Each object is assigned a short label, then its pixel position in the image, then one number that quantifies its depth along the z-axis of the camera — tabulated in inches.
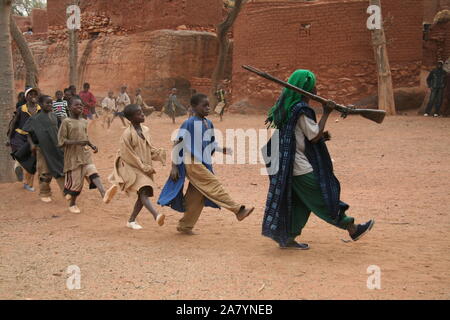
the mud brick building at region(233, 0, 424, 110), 657.0
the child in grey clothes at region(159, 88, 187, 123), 715.4
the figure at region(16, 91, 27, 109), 325.3
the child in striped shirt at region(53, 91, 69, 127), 365.7
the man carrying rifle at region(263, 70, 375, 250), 187.2
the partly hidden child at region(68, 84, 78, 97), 439.3
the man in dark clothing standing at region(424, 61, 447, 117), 610.5
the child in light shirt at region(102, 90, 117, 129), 672.2
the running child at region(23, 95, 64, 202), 282.0
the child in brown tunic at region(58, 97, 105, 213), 265.4
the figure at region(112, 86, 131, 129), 670.5
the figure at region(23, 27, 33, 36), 1207.5
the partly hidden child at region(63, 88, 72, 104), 418.0
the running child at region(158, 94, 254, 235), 213.3
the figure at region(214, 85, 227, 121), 676.2
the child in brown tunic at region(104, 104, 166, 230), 228.2
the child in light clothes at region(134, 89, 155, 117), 720.3
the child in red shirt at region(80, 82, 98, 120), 581.3
